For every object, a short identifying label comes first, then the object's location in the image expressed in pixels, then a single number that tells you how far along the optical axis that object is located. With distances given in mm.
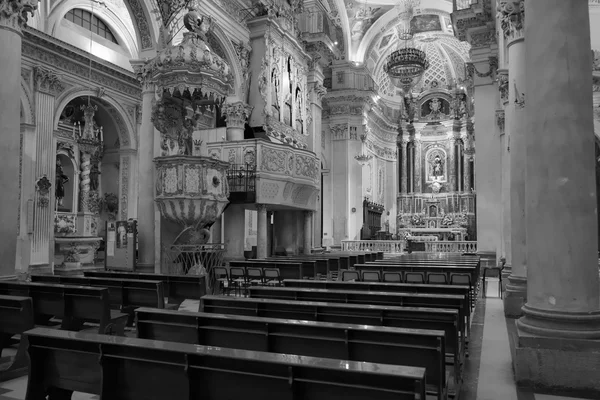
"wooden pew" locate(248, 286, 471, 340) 4945
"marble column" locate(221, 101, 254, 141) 16062
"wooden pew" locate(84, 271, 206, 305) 6724
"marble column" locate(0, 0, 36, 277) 6918
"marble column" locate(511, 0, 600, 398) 4121
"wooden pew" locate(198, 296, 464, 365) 4020
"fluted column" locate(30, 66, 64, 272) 14641
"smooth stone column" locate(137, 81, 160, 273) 11538
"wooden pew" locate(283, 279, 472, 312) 5840
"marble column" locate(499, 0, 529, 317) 7578
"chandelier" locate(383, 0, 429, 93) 20781
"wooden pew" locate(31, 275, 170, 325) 5781
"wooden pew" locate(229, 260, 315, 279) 9836
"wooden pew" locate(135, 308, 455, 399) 3191
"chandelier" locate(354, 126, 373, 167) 25203
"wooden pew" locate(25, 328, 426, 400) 2193
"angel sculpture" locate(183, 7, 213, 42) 11320
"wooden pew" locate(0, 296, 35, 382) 4301
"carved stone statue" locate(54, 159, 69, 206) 19003
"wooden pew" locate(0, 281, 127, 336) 4845
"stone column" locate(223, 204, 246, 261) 13508
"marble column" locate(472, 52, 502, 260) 16719
